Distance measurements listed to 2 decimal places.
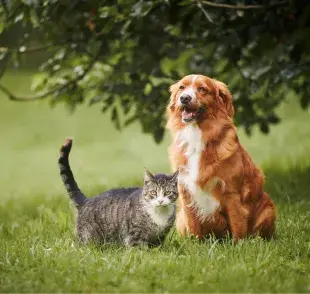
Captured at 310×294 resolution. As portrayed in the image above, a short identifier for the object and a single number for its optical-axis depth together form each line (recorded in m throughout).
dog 11.16
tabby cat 11.85
